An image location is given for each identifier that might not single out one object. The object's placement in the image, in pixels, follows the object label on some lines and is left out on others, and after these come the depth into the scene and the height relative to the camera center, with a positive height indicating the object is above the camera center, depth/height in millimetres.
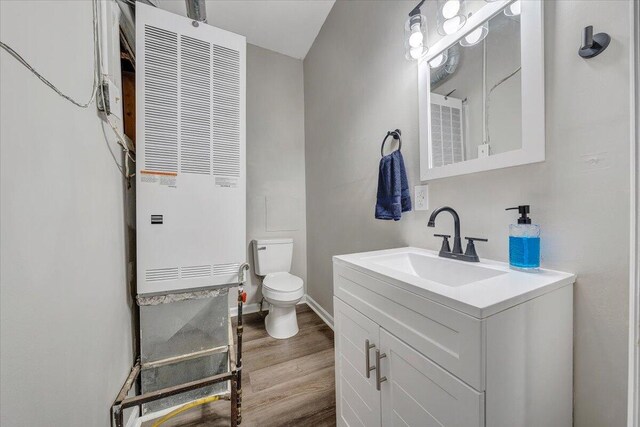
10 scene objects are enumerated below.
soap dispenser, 764 -108
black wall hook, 653 +472
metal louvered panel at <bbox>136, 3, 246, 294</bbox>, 1236 +341
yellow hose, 1199 -1045
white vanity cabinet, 542 -401
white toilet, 1898 -621
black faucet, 956 -146
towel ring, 1374 +454
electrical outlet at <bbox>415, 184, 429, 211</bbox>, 1213 +70
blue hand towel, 1270 +121
